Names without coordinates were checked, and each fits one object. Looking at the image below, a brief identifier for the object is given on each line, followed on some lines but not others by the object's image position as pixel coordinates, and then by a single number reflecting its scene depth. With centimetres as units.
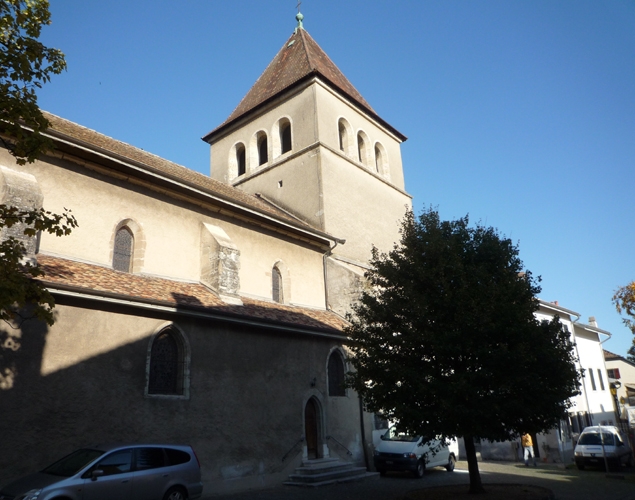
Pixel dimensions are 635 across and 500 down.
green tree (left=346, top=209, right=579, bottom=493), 1059
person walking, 1903
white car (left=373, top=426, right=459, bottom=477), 1515
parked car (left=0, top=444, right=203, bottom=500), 756
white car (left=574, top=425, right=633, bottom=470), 1808
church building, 977
